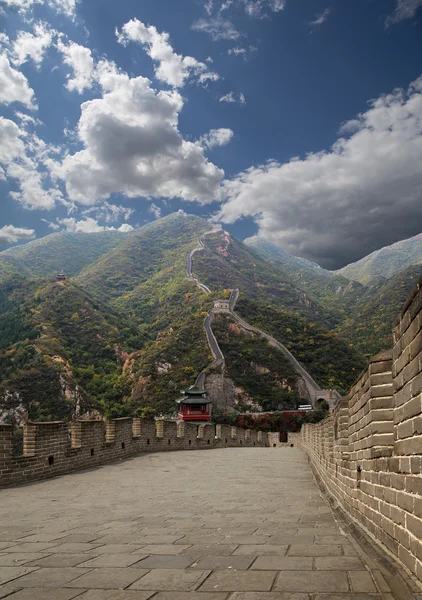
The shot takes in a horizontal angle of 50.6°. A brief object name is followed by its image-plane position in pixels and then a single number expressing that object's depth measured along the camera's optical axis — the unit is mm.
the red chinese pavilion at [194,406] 47938
